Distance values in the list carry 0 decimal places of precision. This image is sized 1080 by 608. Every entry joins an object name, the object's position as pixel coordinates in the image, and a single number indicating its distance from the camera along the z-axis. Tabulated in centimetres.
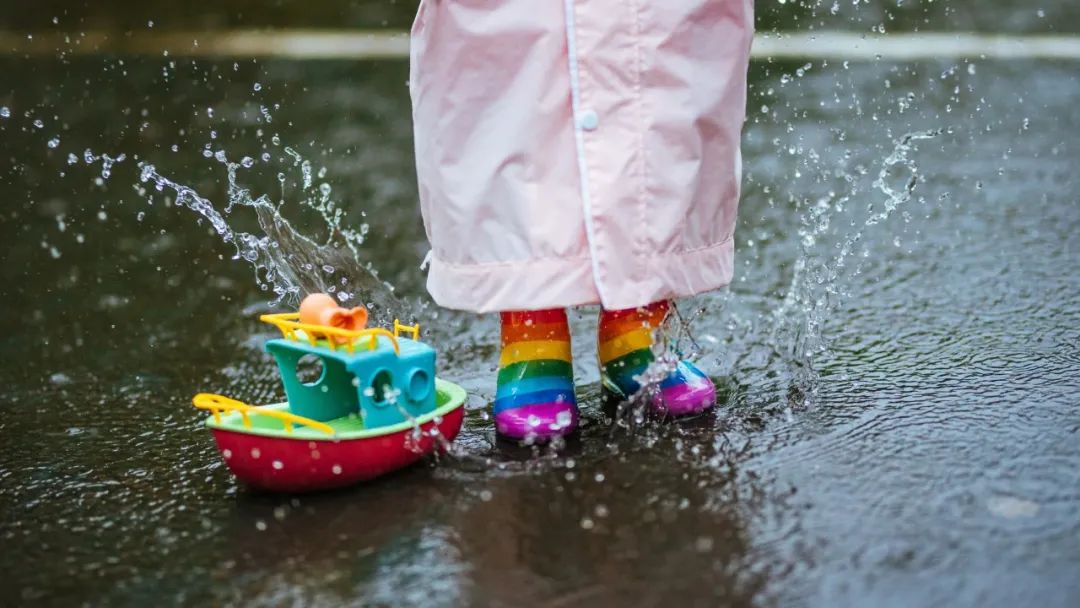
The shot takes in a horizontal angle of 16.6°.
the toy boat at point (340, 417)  321
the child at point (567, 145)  333
